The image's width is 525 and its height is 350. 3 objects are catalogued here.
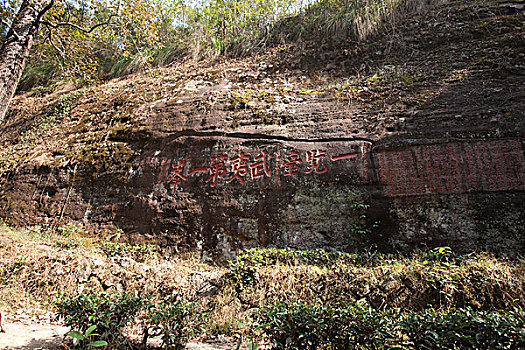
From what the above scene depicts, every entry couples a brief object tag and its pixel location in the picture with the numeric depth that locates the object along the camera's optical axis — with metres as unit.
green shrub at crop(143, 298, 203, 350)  2.59
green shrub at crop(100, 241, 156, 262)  5.01
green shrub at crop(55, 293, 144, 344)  2.55
